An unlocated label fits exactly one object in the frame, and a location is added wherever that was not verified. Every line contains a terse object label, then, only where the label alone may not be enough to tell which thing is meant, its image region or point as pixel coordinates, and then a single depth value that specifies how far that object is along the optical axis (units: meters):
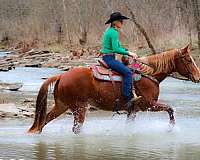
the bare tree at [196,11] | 31.86
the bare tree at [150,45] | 30.69
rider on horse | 10.78
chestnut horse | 10.87
